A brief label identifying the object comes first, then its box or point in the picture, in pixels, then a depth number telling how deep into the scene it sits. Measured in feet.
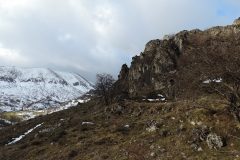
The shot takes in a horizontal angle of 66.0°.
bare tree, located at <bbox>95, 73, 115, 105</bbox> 182.94
